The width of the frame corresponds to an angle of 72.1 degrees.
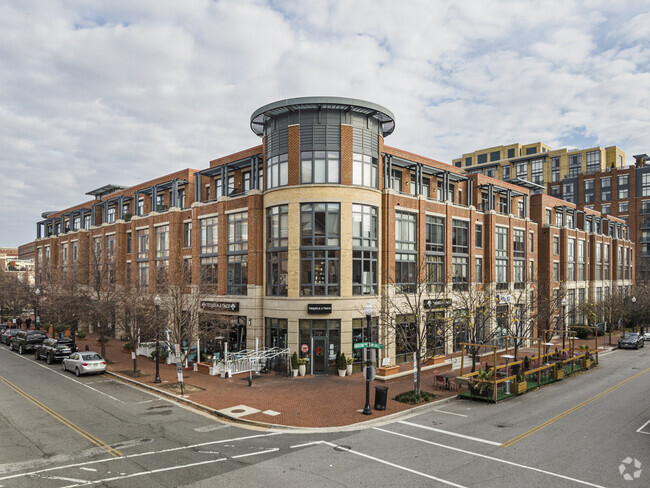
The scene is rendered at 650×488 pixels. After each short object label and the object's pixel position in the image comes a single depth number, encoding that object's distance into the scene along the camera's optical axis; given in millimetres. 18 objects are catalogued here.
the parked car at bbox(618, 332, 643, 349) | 42894
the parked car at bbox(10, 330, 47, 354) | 37688
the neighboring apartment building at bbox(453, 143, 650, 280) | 87500
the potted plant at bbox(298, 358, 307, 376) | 27484
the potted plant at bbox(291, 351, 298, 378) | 27328
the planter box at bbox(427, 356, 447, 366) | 30094
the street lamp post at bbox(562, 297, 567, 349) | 36100
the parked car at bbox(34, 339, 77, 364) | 32656
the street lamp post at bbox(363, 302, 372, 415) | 18750
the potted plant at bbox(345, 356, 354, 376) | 27945
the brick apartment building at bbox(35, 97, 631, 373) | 28781
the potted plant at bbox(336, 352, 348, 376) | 27530
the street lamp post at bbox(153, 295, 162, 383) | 25266
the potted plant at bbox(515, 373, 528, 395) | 23328
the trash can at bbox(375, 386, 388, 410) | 19594
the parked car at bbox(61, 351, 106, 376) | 27844
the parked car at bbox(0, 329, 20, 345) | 43400
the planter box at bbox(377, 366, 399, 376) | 26188
